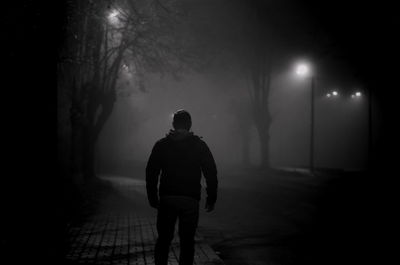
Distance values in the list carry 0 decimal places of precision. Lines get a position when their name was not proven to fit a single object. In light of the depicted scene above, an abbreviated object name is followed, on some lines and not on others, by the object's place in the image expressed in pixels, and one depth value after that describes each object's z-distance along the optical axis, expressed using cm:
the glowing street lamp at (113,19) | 1604
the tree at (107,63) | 1703
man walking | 493
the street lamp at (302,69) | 3070
